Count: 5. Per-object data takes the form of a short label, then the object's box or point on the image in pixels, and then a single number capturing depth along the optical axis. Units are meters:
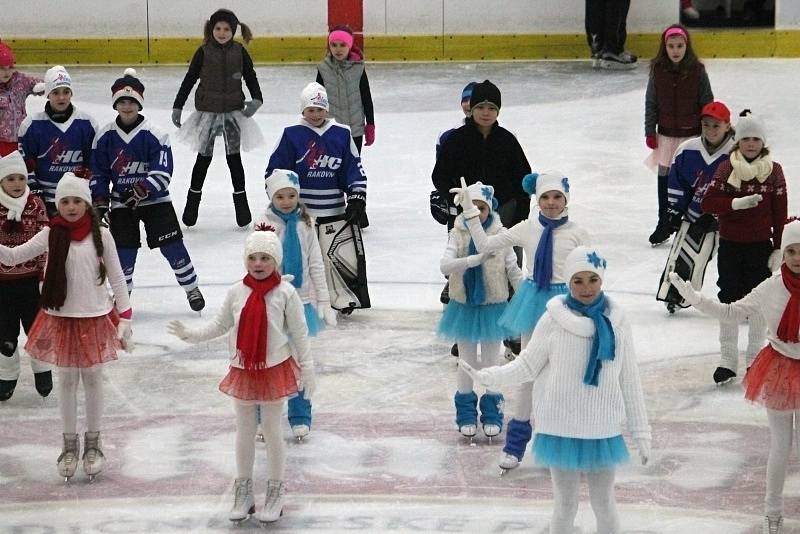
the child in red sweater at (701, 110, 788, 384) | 16.31
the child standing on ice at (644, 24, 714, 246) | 22.53
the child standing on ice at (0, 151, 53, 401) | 15.70
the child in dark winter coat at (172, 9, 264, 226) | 24.61
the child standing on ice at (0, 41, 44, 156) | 21.20
